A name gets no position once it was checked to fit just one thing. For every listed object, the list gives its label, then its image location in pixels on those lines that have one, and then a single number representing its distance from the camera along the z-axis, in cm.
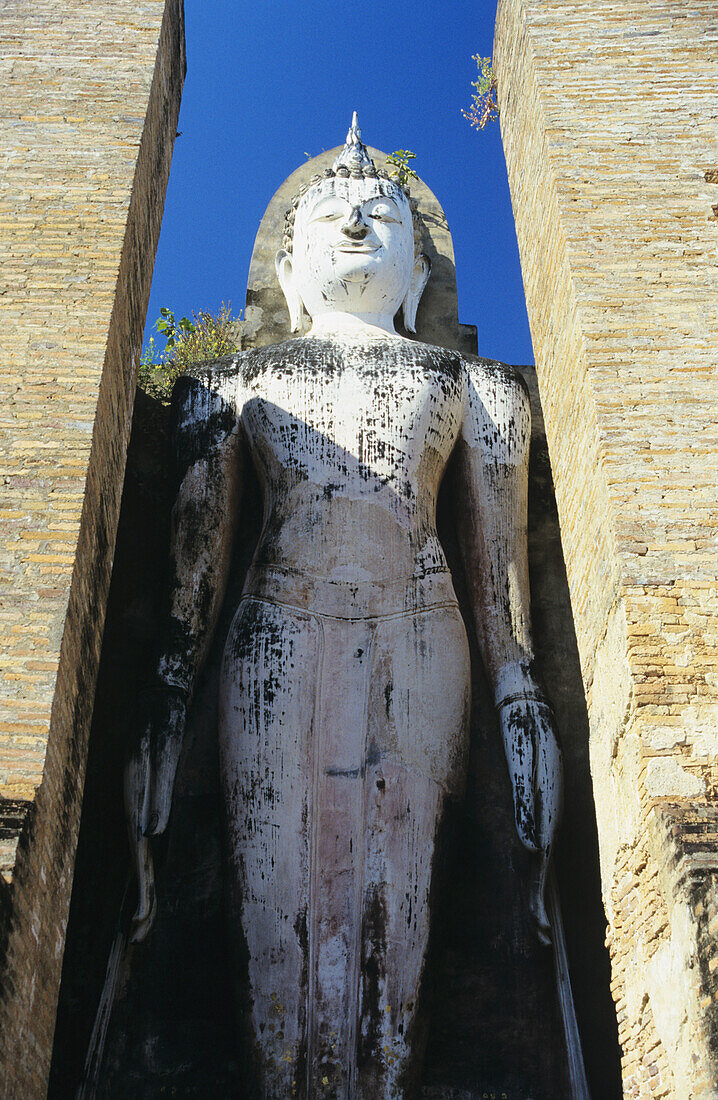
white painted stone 473
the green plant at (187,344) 772
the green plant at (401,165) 830
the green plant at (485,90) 802
